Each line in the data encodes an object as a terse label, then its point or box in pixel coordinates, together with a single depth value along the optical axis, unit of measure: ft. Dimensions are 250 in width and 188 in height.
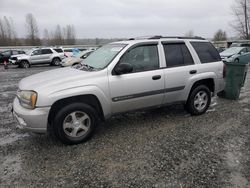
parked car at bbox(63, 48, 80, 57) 67.26
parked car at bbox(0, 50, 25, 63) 60.57
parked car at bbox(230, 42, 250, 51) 50.75
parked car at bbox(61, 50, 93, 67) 41.24
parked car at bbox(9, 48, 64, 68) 52.15
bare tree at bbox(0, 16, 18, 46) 108.77
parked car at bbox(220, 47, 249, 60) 42.00
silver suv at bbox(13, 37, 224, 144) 10.05
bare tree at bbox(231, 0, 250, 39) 111.08
